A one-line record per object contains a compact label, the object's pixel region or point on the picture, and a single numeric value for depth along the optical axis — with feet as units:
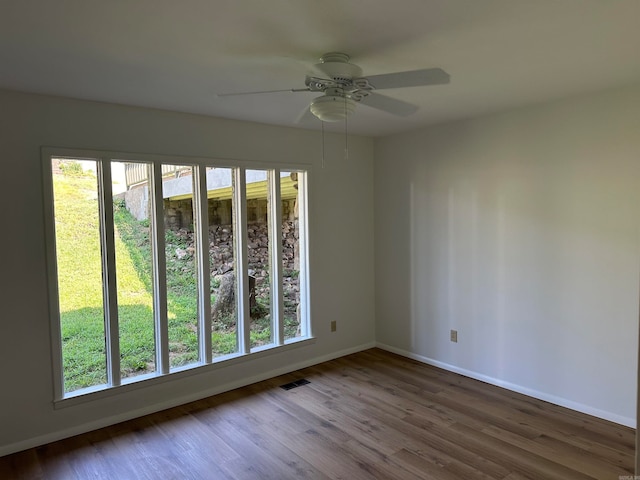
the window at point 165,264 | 9.71
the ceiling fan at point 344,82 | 6.68
